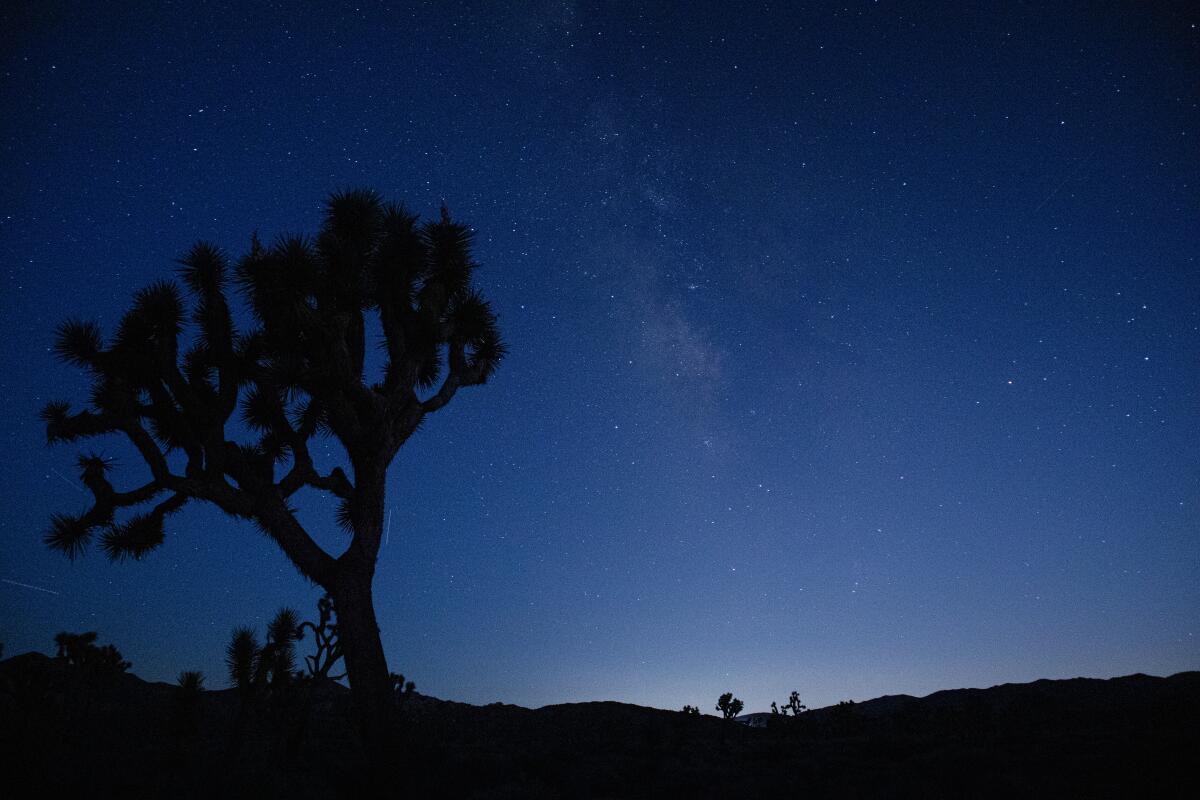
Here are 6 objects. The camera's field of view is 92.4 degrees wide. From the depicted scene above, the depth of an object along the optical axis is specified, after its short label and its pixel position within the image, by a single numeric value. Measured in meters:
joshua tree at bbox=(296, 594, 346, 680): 10.59
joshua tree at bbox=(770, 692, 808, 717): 28.02
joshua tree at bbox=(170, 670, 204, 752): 11.66
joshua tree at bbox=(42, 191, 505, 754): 8.32
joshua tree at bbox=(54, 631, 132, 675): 21.55
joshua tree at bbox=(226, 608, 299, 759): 11.56
